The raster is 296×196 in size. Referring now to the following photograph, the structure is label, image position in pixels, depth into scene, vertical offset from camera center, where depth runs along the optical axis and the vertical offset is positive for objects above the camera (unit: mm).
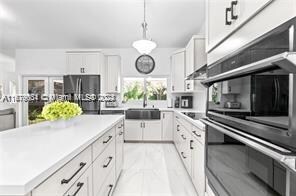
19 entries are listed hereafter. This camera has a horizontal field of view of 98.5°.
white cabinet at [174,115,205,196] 1344 -699
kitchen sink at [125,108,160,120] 3298 -439
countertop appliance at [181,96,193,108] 3486 -128
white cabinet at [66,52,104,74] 3234 +879
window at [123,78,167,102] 3856 +248
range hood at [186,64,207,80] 1383 +290
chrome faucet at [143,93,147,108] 3801 -118
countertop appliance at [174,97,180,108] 3596 -135
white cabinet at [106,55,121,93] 3498 +628
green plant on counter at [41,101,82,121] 1237 -143
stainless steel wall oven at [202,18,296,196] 384 -89
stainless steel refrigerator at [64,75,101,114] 3215 +217
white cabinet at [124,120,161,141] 3311 -880
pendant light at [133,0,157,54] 2005 +831
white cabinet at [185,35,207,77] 2408 +859
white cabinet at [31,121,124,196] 574 -490
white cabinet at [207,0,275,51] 577 +456
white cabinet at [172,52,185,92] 3196 +682
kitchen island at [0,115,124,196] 472 -306
